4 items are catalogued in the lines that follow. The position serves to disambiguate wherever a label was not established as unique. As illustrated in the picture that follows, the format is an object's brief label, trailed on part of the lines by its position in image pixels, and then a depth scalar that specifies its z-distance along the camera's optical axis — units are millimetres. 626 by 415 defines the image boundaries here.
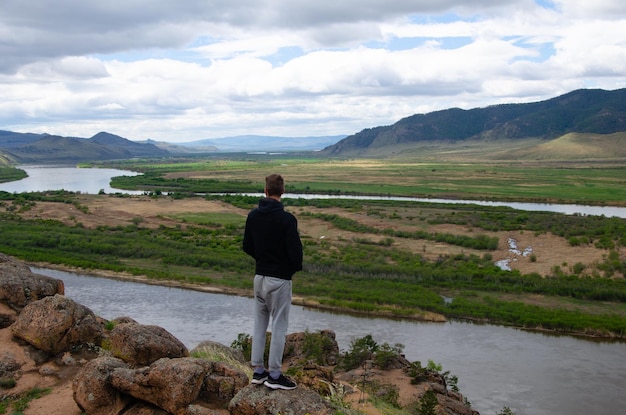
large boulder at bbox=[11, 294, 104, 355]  11172
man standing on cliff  7188
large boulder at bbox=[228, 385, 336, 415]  7293
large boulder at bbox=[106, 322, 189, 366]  10664
